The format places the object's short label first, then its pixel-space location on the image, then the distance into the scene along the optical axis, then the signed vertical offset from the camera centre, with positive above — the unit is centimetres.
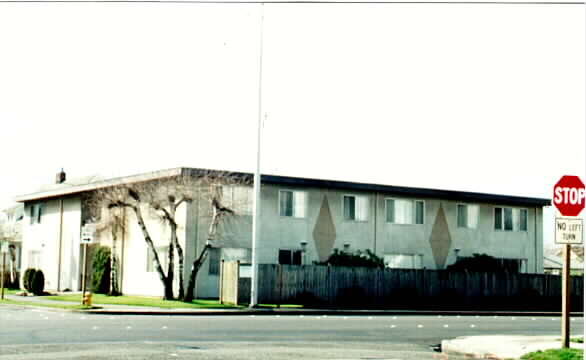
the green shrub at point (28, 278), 4391 -112
